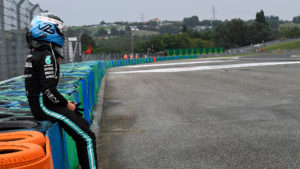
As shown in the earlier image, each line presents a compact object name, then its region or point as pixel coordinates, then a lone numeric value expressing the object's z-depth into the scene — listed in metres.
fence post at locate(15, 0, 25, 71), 9.90
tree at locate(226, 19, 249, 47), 148.50
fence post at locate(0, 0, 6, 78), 8.13
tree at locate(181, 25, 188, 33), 177.38
